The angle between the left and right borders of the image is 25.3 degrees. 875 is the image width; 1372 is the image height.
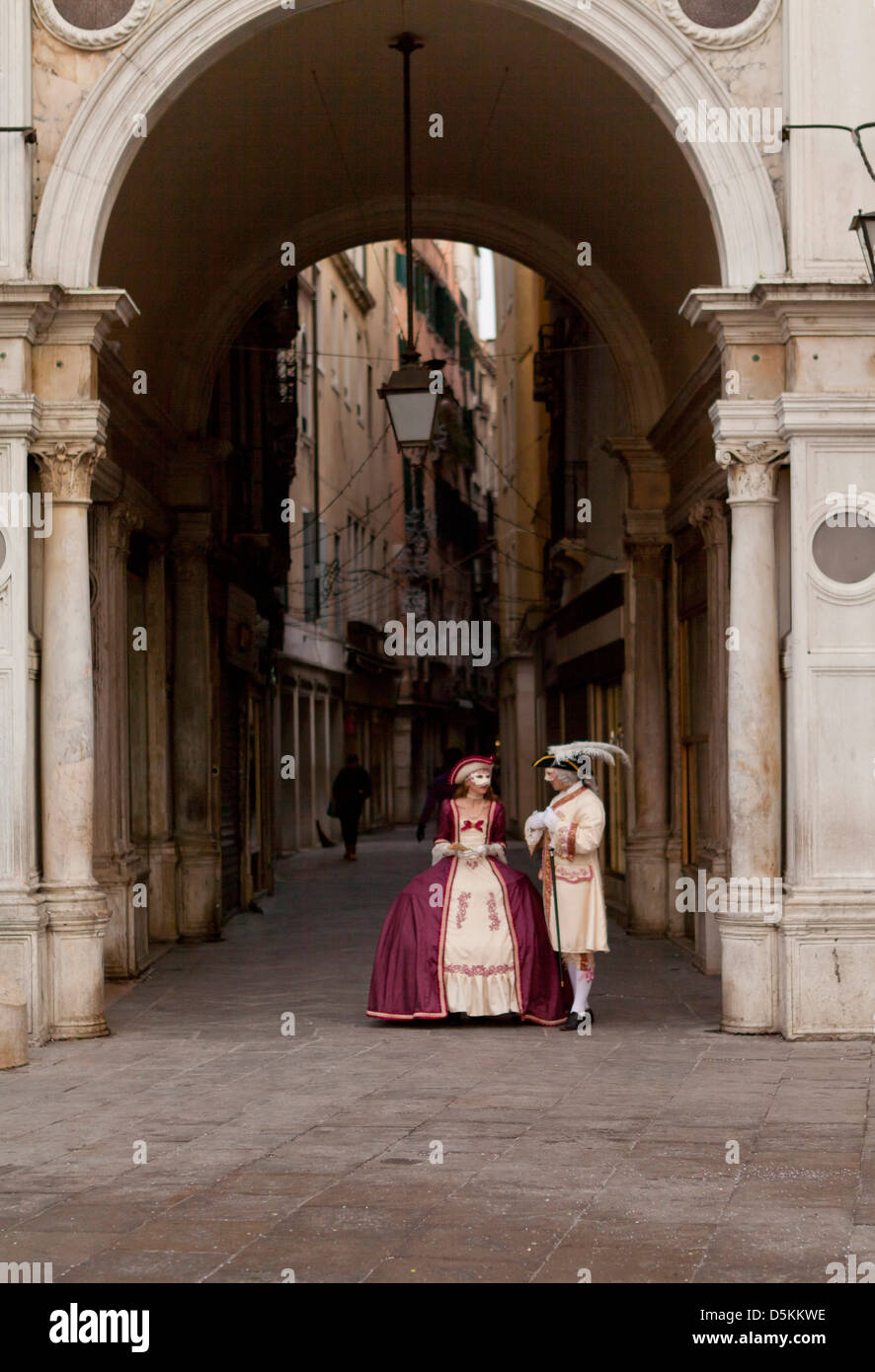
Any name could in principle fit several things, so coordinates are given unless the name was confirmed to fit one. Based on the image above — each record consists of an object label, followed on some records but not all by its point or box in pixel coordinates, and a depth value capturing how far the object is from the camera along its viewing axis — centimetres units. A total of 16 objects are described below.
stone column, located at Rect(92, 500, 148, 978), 1459
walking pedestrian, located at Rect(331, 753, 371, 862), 3238
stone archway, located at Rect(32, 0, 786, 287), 1180
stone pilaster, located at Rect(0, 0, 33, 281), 1178
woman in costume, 1191
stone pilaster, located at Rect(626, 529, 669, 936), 1770
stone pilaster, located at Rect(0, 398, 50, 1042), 1147
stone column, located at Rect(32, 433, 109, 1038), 1173
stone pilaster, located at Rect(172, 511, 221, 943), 1800
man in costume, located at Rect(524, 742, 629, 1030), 1179
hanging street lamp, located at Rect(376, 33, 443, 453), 1292
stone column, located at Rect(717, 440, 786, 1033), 1168
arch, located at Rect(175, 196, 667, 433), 1783
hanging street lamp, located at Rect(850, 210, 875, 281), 1045
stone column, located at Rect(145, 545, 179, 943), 1717
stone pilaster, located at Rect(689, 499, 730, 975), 1471
